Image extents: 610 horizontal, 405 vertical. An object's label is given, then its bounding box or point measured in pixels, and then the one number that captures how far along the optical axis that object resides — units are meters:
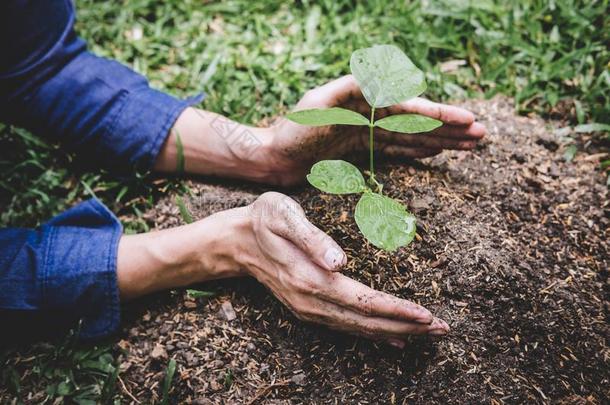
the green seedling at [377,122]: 0.57
